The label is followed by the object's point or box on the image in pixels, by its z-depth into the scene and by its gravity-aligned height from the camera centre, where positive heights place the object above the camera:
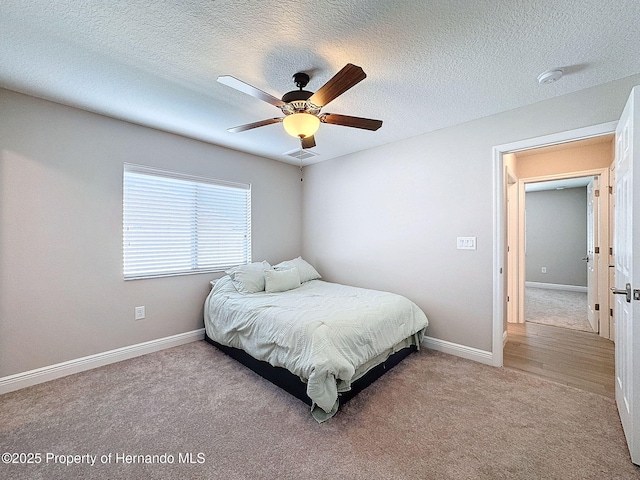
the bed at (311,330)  1.93 -0.76
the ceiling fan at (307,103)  1.58 +0.93
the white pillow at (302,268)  3.88 -0.37
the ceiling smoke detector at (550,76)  1.98 +1.23
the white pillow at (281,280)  3.26 -0.47
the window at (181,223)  2.95 +0.22
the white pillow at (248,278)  3.17 -0.43
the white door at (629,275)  1.52 -0.19
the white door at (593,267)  3.57 -0.31
